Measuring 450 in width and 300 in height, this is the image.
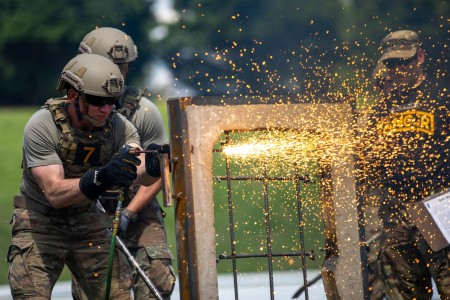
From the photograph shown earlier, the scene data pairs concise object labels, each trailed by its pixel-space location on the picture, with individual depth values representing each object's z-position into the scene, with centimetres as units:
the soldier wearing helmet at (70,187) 1577
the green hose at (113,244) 1523
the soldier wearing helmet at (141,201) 1820
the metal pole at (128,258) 1528
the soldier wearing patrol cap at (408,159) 1953
